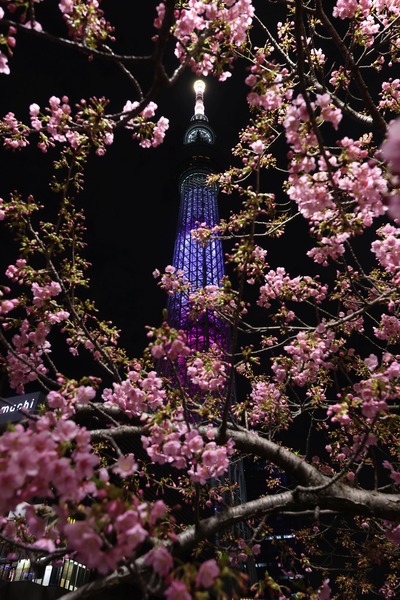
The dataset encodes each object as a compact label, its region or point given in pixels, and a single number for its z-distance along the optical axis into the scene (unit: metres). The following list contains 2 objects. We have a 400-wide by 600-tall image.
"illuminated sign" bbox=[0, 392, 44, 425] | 13.33
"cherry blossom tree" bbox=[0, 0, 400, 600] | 2.13
